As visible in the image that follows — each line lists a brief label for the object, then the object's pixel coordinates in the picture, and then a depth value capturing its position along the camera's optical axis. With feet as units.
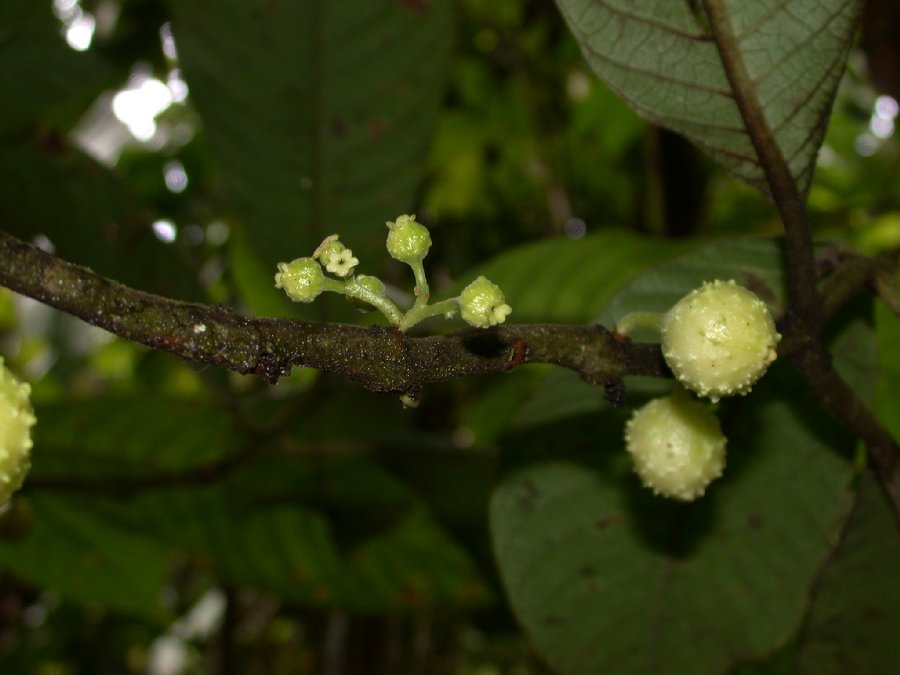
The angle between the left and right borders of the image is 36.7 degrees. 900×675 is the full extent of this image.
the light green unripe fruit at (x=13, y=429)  0.44
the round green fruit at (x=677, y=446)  0.62
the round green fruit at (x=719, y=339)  0.54
